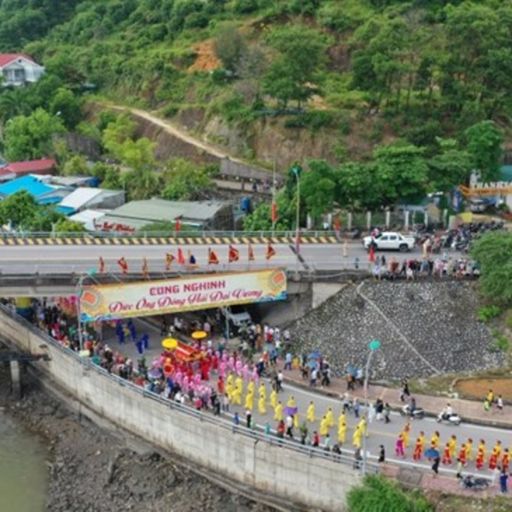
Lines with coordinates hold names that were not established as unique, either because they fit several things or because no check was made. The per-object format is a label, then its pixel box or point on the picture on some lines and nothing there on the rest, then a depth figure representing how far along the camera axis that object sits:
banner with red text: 38.44
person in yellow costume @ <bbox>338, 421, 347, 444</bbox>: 31.05
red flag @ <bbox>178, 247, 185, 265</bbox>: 42.85
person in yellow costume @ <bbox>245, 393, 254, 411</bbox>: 33.81
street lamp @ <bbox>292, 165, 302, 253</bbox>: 46.09
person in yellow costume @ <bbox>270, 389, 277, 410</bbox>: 33.84
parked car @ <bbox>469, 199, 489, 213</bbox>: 55.94
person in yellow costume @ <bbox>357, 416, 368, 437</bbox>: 29.53
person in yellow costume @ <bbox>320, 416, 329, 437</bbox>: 31.45
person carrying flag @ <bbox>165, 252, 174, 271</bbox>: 42.17
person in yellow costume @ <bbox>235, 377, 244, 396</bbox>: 34.66
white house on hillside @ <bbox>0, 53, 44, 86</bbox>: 101.06
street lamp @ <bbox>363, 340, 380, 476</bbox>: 28.97
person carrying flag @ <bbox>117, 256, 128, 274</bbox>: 41.65
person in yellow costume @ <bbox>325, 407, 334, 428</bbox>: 31.61
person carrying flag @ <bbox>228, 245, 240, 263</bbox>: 42.94
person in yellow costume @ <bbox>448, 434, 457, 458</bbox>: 29.67
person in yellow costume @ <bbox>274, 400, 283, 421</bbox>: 32.94
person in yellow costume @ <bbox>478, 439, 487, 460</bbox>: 29.22
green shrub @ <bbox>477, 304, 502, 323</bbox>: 39.69
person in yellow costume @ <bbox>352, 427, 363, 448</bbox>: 30.70
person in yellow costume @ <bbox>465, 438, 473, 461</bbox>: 29.39
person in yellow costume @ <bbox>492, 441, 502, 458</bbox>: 29.16
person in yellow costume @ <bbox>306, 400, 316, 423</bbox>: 32.78
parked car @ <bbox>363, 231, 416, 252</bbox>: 46.25
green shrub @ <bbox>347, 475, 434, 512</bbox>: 27.77
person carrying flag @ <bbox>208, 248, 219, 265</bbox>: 42.25
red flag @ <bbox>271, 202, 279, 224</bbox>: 50.31
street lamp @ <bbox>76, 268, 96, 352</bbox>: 38.16
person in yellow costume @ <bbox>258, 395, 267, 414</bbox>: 33.72
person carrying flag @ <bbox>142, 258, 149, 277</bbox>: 41.59
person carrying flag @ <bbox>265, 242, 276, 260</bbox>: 44.36
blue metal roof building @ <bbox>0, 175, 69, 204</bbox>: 67.06
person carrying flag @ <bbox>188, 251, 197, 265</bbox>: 42.61
